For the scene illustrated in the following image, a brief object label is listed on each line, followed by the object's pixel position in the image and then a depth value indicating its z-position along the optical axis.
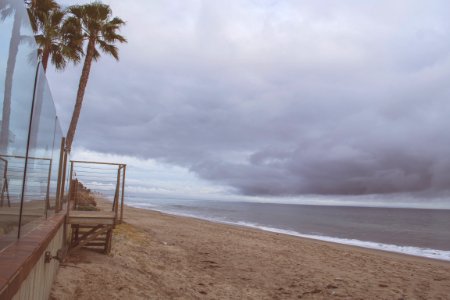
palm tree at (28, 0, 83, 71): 15.71
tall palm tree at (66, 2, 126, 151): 17.47
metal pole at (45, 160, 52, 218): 6.23
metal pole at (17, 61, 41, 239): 3.66
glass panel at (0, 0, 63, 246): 2.63
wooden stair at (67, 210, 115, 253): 9.00
